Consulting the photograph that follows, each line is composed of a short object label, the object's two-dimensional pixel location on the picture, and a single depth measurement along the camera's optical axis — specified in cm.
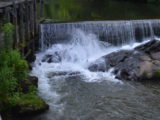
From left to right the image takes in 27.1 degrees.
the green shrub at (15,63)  1390
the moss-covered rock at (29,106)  1366
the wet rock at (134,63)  1908
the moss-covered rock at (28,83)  1540
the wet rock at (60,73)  1939
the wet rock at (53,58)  2186
